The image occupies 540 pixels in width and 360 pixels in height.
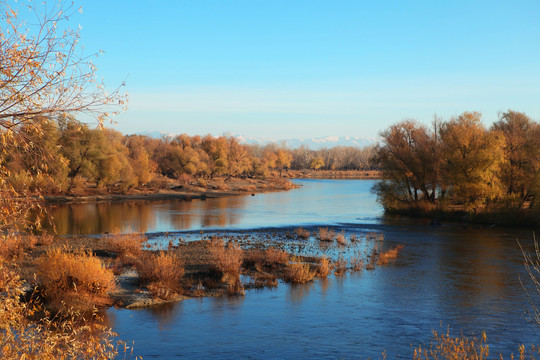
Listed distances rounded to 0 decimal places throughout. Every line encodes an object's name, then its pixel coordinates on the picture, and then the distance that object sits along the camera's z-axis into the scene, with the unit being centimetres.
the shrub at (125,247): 2132
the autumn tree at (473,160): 3778
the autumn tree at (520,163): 3909
